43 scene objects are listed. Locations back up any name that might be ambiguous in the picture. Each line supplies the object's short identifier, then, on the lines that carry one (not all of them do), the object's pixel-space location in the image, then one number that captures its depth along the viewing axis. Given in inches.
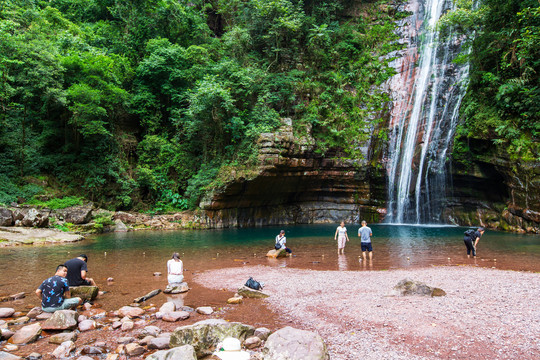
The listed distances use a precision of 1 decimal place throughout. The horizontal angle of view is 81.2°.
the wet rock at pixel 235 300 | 304.0
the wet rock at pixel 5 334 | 225.8
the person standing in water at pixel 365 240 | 500.4
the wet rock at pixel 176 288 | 343.3
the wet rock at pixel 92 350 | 205.6
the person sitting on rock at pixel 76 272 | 337.1
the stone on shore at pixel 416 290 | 296.7
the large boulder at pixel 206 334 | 206.1
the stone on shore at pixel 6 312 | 271.3
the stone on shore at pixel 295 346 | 176.1
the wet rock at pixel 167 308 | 277.1
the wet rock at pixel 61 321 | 243.4
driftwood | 311.9
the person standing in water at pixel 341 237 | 559.5
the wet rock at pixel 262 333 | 219.3
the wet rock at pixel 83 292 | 313.9
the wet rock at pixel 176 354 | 181.2
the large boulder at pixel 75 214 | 887.1
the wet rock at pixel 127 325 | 245.3
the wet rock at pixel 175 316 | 262.1
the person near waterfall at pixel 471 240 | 512.1
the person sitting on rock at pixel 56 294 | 278.7
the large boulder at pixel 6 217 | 749.3
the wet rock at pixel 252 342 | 209.2
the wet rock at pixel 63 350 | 203.6
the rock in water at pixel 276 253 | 551.8
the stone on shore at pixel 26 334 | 223.8
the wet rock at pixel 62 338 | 224.2
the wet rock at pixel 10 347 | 210.1
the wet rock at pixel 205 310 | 277.4
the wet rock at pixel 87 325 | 246.5
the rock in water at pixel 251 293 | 316.8
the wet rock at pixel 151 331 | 231.0
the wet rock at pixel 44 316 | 269.1
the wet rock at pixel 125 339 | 221.5
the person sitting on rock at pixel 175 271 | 360.5
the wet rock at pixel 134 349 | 203.8
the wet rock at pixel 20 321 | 258.6
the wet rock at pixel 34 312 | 272.6
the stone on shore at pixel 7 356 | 188.5
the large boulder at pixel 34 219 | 773.9
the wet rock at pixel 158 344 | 211.6
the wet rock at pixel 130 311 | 272.8
